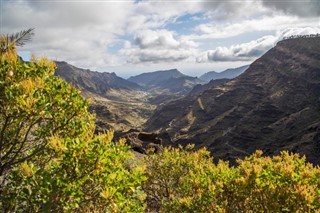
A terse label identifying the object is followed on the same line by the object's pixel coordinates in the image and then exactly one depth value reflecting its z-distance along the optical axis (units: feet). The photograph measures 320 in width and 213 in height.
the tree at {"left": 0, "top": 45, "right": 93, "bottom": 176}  24.18
